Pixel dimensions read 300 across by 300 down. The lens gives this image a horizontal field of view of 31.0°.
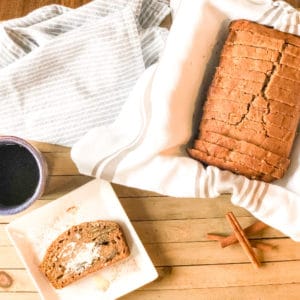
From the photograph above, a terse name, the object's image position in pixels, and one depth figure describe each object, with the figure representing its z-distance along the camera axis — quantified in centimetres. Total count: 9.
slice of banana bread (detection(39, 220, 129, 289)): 83
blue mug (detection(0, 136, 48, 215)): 79
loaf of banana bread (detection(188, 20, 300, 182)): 76
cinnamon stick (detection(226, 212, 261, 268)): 82
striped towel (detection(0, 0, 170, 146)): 89
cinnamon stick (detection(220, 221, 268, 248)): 83
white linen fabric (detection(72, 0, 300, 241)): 78
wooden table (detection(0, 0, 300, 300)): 84
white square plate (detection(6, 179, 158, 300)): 83
